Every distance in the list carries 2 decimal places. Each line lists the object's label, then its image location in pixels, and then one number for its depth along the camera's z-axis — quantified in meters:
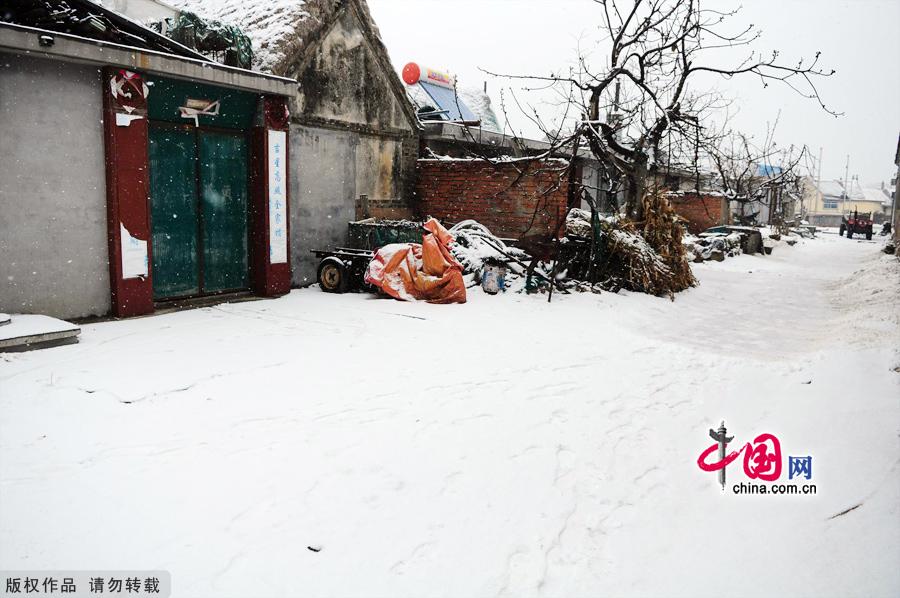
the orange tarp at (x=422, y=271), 9.38
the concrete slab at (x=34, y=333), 5.94
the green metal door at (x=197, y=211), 8.65
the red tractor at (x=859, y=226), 40.59
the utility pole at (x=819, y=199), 87.85
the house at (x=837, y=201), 81.69
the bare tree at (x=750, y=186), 27.40
